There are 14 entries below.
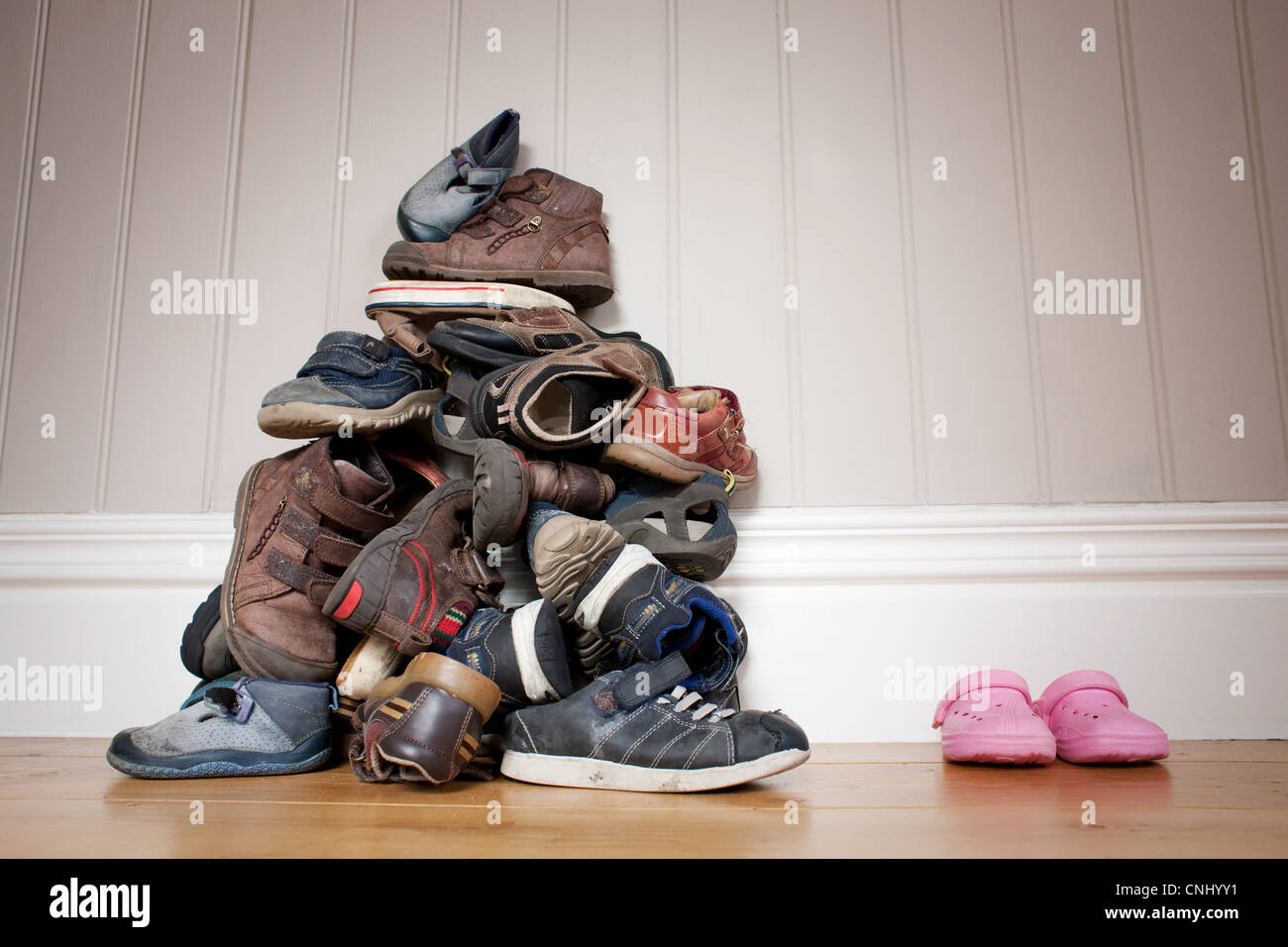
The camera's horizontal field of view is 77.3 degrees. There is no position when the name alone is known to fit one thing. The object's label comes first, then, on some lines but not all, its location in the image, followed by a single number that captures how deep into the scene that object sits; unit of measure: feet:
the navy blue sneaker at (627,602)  3.27
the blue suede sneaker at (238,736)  3.11
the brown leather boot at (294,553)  3.53
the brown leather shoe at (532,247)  4.20
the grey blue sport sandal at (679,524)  3.91
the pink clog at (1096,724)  3.45
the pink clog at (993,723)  3.44
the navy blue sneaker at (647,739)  2.87
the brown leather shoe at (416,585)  3.36
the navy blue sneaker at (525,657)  3.24
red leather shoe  3.88
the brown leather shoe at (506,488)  3.40
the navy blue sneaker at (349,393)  3.74
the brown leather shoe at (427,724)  2.81
